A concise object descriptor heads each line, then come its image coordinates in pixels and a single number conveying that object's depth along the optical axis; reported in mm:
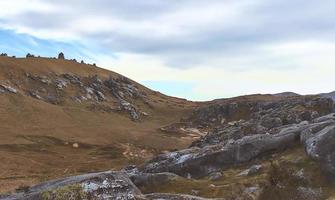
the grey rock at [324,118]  42819
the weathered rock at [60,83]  187000
